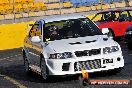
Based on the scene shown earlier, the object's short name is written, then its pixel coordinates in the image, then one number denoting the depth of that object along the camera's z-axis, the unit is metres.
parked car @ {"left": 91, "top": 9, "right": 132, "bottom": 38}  22.80
